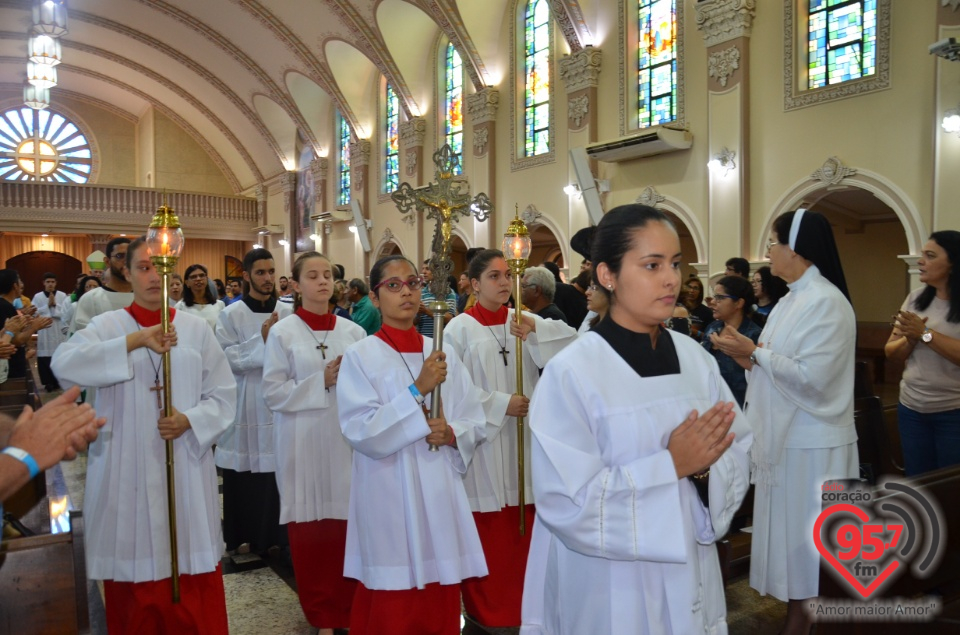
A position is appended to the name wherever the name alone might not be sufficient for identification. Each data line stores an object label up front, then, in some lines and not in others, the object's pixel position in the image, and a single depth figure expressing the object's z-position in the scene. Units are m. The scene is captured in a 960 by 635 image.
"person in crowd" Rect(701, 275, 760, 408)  4.80
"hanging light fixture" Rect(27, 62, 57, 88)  15.19
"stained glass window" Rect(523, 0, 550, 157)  14.26
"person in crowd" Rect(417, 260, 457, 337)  6.29
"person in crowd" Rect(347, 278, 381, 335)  6.79
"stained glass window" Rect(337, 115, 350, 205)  21.42
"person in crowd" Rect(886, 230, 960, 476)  4.02
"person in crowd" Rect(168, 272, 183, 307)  6.78
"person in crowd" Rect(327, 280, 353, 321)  6.44
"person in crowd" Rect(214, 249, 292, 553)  4.84
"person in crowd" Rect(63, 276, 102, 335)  10.16
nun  3.16
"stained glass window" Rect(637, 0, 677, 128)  11.81
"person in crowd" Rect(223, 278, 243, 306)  14.10
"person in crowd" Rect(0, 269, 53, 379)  4.93
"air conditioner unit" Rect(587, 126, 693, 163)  11.14
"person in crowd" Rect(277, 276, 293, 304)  13.18
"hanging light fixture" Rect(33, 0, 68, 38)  14.02
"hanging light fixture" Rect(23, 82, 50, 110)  17.44
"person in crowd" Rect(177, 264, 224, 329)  6.27
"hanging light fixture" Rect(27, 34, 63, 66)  14.89
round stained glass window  24.27
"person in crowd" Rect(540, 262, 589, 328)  6.04
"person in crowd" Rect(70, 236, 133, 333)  5.15
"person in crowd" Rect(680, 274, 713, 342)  6.54
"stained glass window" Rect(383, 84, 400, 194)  19.11
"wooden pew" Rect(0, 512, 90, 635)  2.30
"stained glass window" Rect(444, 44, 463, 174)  16.77
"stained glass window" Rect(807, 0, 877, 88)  9.41
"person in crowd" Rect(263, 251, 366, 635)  3.76
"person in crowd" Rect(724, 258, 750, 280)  7.25
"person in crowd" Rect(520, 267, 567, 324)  4.98
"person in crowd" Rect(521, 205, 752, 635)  1.92
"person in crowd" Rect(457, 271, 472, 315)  7.05
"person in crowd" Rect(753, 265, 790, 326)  5.10
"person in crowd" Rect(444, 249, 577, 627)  3.82
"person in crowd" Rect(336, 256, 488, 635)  2.98
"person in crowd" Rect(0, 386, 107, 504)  1.95
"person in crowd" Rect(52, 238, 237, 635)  3.12
